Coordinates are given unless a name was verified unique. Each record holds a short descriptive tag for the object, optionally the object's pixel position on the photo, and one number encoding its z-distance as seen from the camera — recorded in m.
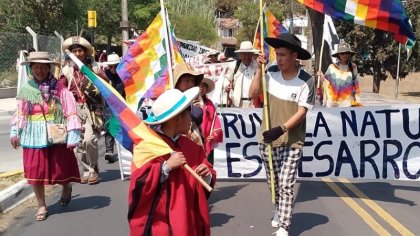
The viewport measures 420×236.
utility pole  22.30
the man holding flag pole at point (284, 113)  5.35
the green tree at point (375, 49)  32.47
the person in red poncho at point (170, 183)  3.27
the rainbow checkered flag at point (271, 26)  7.68
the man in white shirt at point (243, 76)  7.98
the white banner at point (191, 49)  17.83
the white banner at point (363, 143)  7.59
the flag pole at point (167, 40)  5.50
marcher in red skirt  6.10
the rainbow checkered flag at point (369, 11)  6.64
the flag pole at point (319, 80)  10.70
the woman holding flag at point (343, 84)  8.98
